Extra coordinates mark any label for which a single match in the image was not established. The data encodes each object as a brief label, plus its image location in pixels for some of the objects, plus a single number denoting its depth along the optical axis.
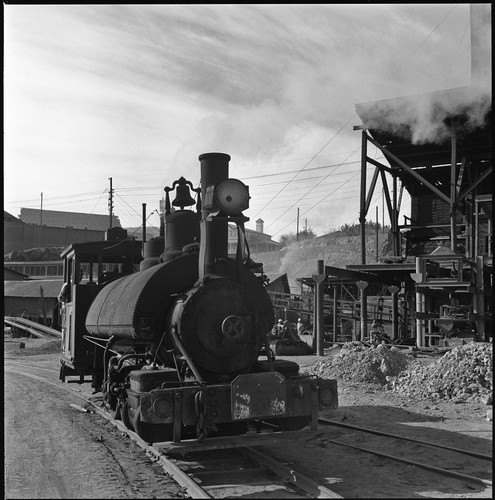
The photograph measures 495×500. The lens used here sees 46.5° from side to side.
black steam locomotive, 5.68
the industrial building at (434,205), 14.89
